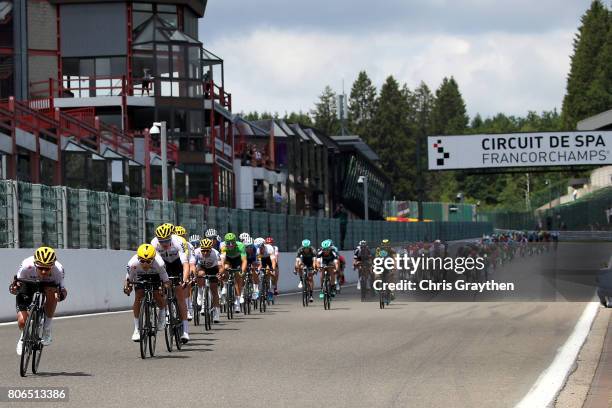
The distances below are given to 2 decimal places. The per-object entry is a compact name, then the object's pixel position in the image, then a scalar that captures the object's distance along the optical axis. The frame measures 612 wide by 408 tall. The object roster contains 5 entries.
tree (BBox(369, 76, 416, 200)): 172.75
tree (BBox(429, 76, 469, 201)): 194.25
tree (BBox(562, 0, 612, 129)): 165.75
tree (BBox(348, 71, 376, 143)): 185.50
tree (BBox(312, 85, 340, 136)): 185.99
